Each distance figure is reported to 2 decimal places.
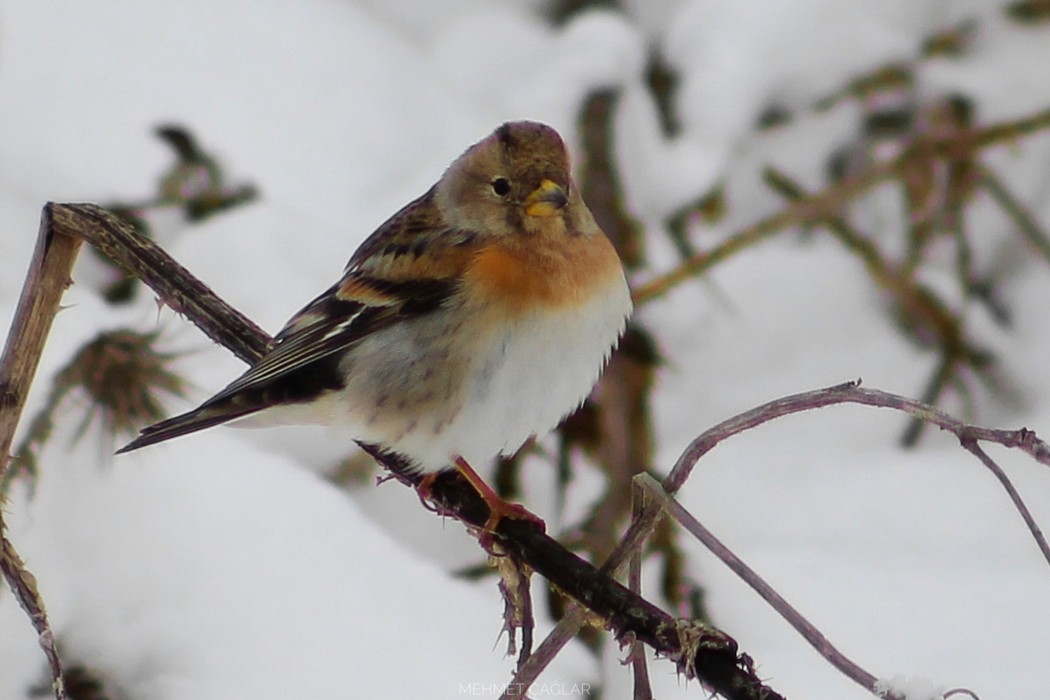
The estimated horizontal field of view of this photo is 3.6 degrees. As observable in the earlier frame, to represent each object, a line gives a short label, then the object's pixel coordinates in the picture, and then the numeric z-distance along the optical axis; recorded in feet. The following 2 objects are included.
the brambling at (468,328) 13.99
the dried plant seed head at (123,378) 14.16
